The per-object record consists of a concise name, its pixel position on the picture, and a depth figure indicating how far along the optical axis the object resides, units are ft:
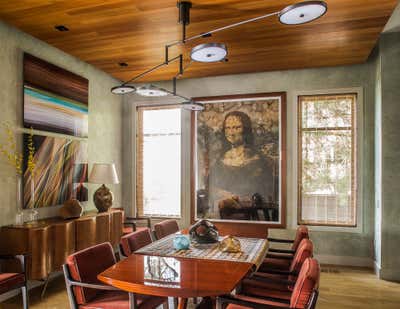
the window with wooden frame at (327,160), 16.72
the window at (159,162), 19.30
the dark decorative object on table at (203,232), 10.14
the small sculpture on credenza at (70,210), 13.47
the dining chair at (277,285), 8.49
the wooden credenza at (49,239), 11.14
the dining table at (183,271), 6.34
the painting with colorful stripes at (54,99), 13.01
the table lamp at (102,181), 15.59
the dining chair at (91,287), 7.48
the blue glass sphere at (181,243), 9.43
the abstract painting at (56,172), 13.09
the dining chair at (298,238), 11.16
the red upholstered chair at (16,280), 9.54
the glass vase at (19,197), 12.26
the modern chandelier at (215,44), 6.62
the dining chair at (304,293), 6.04
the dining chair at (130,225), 16.68
